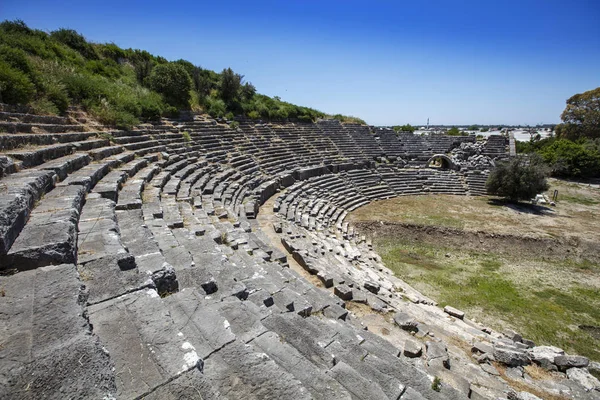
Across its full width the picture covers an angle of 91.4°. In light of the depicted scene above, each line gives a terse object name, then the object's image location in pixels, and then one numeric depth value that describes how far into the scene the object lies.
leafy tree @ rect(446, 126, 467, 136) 34.76
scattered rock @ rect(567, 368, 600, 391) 5.25
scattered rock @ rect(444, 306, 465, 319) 7.66
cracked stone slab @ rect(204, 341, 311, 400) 2.20
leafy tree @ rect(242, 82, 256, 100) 24.23
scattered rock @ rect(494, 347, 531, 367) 5.59
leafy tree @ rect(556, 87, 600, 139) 37.66
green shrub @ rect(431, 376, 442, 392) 3.71
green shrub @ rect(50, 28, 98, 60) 17.80
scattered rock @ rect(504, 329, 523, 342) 6.83
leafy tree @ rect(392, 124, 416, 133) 34.84
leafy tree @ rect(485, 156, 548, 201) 19.31
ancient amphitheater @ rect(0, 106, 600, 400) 2.03
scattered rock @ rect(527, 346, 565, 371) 5.80
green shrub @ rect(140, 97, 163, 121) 14.45
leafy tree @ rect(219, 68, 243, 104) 22.12
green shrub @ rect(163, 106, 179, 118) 16.50
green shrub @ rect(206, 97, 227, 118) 20.08
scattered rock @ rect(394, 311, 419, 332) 5.93
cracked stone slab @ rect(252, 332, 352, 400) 2.58
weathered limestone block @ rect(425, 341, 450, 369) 4.91
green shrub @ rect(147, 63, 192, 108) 17.50
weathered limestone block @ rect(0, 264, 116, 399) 1.65
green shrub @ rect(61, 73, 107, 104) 10.42
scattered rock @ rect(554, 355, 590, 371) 5.63
